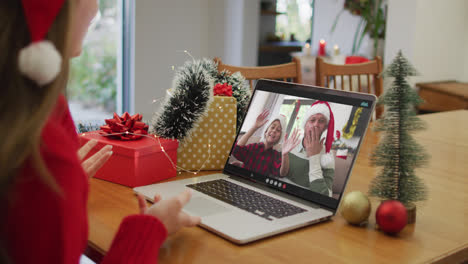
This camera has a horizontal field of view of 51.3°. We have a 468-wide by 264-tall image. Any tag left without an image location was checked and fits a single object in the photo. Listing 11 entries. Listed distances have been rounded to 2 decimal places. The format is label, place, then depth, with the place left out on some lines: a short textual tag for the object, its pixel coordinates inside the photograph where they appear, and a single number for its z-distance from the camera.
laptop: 0.85
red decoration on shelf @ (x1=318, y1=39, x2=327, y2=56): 3.96
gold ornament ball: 0.84
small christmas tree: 0.86
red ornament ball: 0.80
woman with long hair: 0.53
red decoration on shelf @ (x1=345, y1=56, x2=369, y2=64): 3.47
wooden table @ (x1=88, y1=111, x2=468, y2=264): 0.73
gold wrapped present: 1.16
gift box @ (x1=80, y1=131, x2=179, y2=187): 1.04
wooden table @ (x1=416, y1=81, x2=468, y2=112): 3.05
